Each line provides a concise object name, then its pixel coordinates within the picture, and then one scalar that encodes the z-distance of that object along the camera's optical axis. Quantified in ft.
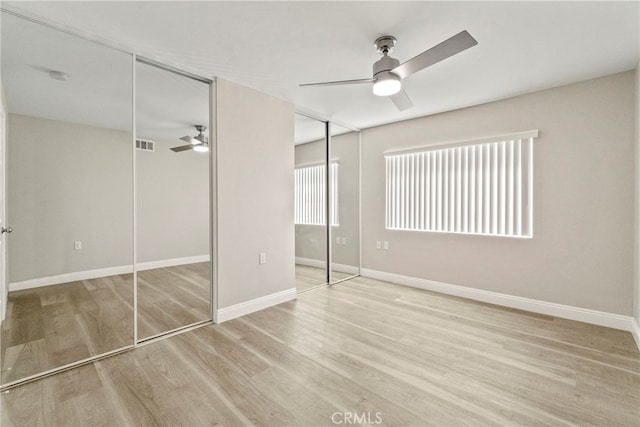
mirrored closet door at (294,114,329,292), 12.91
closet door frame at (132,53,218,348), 8.71
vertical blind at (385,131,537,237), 10.41
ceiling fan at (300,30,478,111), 5.47
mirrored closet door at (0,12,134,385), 7.34
